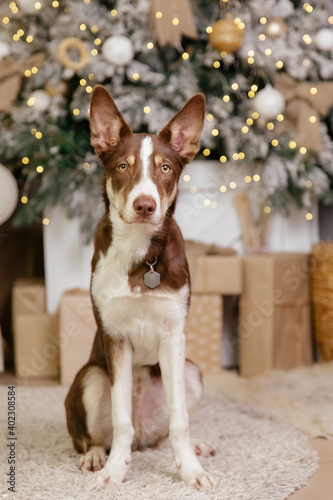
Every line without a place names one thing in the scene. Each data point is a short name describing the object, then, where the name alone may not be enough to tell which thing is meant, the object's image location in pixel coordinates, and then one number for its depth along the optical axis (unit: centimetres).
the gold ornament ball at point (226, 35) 299
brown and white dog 168
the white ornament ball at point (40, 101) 296
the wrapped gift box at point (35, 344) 317
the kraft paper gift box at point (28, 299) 328
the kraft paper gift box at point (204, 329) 314
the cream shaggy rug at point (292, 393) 235
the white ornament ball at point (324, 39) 314
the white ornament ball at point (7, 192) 294
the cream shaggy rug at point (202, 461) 164
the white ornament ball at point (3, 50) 297
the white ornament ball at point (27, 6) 302
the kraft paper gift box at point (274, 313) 317
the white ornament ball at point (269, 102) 301
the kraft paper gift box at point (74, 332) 299
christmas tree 299
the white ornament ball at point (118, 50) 291
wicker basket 312
